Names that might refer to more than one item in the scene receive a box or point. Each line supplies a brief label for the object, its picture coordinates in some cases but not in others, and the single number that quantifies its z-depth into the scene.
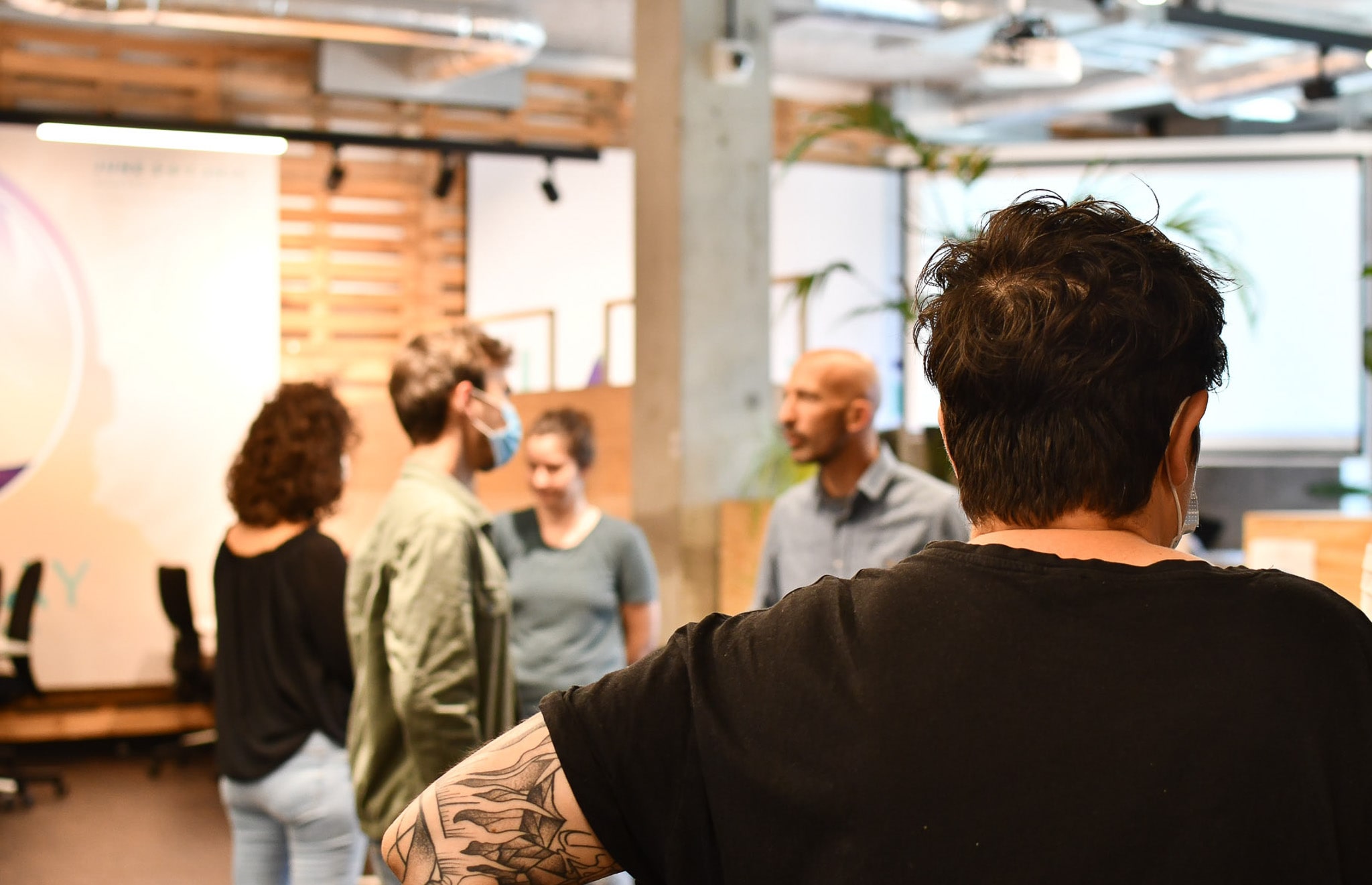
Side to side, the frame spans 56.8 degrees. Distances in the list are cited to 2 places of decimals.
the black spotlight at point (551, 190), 7.73
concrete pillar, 4.23
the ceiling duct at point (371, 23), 5.71
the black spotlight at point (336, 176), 7.43
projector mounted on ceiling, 5.25
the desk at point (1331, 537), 2.60
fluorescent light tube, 6.88
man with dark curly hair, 0.82
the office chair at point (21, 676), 5.75
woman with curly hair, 2.40
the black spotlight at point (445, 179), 7.70
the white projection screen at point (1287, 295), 7.82
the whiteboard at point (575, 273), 7.91
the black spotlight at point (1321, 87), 6.55
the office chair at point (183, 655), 6.30
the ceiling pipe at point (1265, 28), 5.80
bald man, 2.93
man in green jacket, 2.02
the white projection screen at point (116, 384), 6.88
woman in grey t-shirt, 3.17
